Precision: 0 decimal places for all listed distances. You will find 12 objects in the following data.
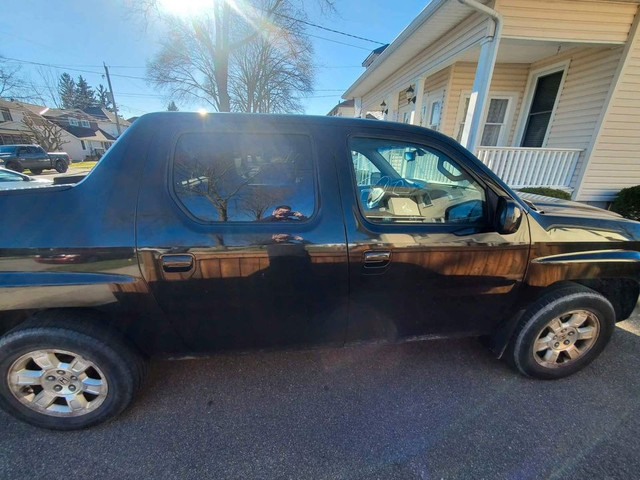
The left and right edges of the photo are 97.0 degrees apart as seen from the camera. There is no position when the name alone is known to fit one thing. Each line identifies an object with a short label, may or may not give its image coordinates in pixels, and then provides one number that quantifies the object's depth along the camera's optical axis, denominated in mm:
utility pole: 30156
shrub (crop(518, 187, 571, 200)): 5699
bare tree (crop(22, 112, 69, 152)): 28984
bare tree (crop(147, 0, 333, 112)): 12875
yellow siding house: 4863
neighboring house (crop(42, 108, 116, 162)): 37588
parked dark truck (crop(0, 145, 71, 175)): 18875
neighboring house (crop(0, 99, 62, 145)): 30484
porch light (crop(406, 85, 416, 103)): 7814
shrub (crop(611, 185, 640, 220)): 5672
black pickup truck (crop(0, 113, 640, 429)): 1480
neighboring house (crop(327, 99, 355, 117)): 28375
